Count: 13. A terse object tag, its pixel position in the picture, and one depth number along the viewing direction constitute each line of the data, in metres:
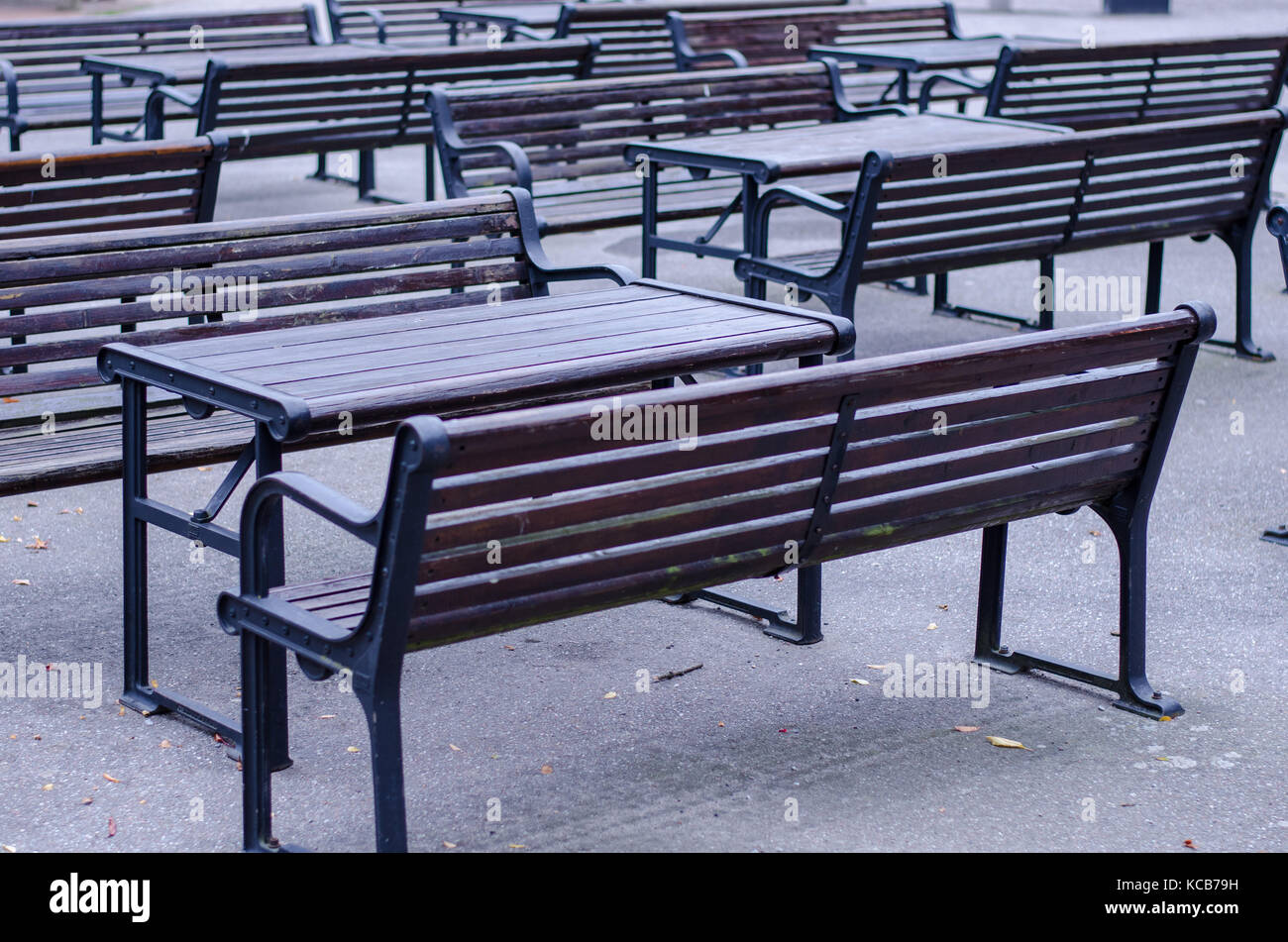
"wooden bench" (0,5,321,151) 9.49
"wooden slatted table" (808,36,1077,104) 10.25
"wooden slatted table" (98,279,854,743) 3.77
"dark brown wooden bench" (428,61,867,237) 7.54
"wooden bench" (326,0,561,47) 12.10
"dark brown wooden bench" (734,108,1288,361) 6.47
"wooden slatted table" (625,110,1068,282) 6.72
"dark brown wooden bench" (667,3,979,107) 10.66
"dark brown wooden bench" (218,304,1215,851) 3.19
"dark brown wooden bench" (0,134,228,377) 5.35
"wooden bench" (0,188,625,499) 4.53
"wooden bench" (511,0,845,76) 10.30
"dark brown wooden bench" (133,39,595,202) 8.44
